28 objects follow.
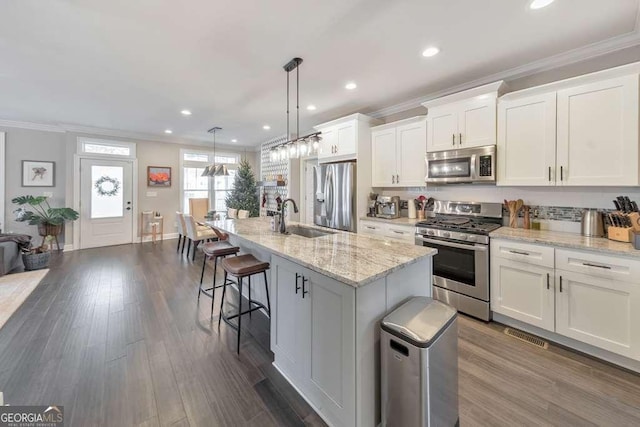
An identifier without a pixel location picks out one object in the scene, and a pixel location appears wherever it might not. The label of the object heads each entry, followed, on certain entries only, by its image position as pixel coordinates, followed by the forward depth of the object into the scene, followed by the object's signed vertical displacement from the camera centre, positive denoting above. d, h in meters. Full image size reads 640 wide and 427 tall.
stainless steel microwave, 2.87 +0.55
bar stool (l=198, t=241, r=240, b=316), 2.90 -0.43
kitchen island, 1.37 -0.59
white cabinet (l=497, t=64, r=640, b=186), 2.12 +0.73
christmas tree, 7.24 +0.53
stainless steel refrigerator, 4.02 +0.27
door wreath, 5.88 +0.60
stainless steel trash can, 1.24 -0.79
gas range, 2.65 -0.44
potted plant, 4.90 -0.06
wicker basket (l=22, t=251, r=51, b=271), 4.15 -0.79
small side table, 6.41 -0.32
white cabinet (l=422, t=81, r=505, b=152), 2.85 +1.10
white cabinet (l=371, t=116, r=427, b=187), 3.54 +0.86
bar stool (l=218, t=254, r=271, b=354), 2.22 -0.49
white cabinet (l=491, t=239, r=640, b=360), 1.92 -0.71
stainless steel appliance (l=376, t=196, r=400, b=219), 3.91 +0.07
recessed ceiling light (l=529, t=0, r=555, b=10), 1.84 +1.50
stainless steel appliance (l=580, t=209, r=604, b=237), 2.39 -0.11
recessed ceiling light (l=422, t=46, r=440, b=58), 2.46 +1.56
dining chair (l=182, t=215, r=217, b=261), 4.78 -0.39
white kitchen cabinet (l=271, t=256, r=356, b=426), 1.39 -0.76
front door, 5.73 +0.21
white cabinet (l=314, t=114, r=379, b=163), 3.99 +1.22
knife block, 2.11 -0.18
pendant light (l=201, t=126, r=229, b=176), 5.49 +0.88
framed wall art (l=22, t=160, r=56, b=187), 5.20 +0.79
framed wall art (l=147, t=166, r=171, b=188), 6.53 +0.91
